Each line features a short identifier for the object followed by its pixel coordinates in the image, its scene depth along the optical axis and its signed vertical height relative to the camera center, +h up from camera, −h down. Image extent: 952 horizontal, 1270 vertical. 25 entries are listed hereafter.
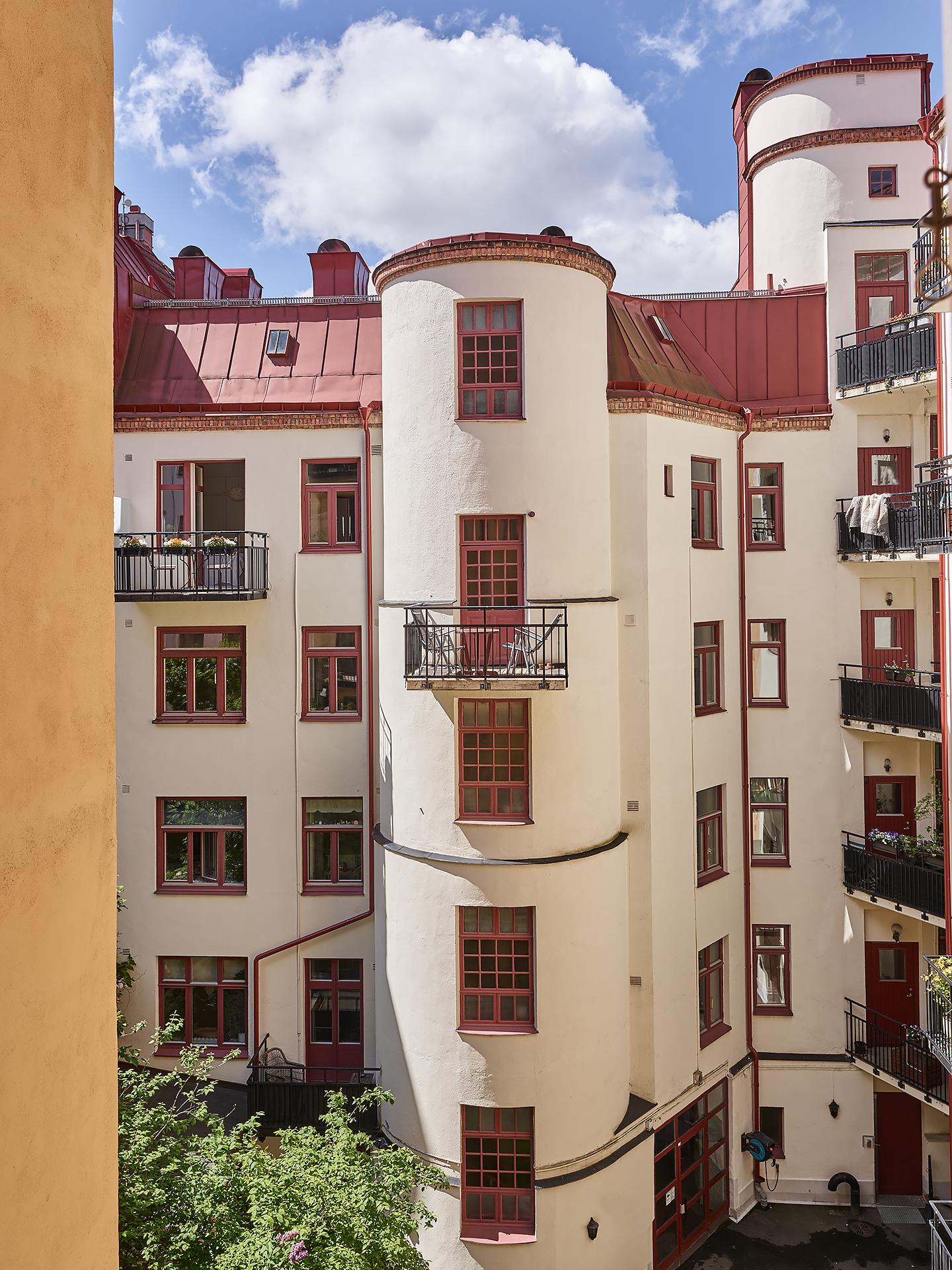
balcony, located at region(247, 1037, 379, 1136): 17.34 -8.56
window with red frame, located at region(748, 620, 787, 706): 19.70 -0.34
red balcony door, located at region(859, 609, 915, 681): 19.45 +0.22
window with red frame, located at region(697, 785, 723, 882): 18.66 -3.85
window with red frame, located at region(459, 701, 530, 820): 15.68 -1.91
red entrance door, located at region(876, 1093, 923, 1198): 19.34 -10.59
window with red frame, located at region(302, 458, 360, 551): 18.67 +3.05
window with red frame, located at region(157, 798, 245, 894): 18.73 -3.96
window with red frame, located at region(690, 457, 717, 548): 18.61 +3.00
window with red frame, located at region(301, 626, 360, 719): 18.62 -0.41
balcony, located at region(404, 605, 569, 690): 14.74 +0.05
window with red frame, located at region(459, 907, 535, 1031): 15.54 -5.45
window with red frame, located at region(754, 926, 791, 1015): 19.59 -6.94
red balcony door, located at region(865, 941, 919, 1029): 19.41 -7.14
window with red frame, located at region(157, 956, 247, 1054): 18.70 -7.18
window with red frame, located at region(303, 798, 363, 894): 18.67 -3.84
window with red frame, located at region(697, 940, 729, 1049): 18.50 -7.08
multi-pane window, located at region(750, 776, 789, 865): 19.66 -3.73
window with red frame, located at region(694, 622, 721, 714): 18.56 -0.39
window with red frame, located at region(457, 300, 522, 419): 15.73 +5.04
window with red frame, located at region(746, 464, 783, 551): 19.58 +3.09
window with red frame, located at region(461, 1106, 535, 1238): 15.35 -8.83
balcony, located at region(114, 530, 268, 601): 18.00 +1.74
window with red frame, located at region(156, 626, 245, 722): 18.77 -0.45
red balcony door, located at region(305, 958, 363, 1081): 18.56 -7.36
